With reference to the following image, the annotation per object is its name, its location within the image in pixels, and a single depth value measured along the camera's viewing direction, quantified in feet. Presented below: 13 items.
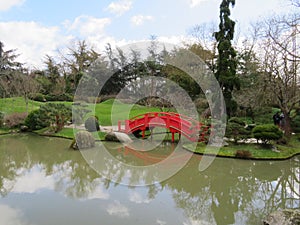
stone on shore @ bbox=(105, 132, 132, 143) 37.93
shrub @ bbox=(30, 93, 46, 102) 74.34
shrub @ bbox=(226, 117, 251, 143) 30.73
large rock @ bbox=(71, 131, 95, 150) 33.58
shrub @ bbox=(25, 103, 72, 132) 43.96
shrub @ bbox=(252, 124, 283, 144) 28.55
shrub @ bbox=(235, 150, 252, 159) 27.86
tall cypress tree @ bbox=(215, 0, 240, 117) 39.55
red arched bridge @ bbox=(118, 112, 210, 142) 32.60
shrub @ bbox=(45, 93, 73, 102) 77.97
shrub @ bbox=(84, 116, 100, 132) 42.50
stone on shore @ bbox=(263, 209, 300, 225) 12.46
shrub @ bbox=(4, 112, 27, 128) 47.16
